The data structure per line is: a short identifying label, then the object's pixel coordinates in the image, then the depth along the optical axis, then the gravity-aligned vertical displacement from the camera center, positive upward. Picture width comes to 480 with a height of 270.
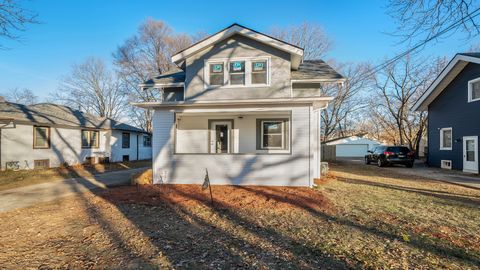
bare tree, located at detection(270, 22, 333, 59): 28.77 +10.71
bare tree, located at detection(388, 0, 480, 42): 5.53 +2.57
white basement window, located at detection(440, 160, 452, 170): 16.34 -1.72
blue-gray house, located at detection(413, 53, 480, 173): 14.50 +1.40
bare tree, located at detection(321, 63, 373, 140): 30.31 +4.65
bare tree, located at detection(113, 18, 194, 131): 30.45 +9.58
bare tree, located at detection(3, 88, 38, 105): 49.21 +7.11
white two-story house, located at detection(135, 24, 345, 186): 9.39 +0.91
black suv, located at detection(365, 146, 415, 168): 17.98 -1.31
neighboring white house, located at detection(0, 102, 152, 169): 14.66 -0.13
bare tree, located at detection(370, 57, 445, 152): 27.27 +3.95
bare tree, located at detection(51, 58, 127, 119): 37.91 +5.28
